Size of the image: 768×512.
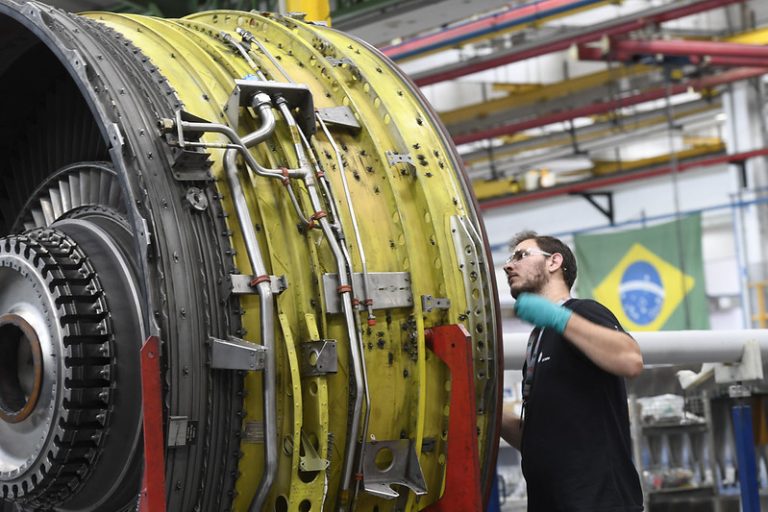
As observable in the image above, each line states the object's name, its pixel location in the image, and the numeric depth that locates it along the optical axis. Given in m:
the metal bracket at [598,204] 18.42
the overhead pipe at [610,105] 13.23
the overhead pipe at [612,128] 16.19
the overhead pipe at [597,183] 16.52
